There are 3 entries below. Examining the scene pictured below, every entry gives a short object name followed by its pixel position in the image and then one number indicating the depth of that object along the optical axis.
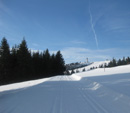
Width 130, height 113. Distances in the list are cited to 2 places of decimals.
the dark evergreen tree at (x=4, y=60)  24.78
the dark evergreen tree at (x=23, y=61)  28.09
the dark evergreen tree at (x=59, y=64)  53.19
